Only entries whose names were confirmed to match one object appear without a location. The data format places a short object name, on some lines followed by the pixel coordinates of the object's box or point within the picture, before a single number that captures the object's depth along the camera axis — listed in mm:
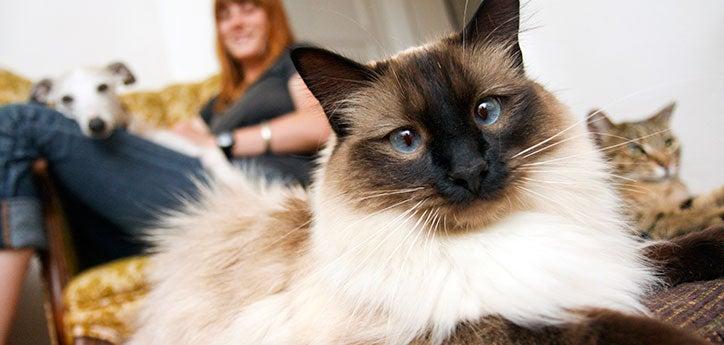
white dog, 1192
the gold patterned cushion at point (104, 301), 1082
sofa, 1082
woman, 1039
